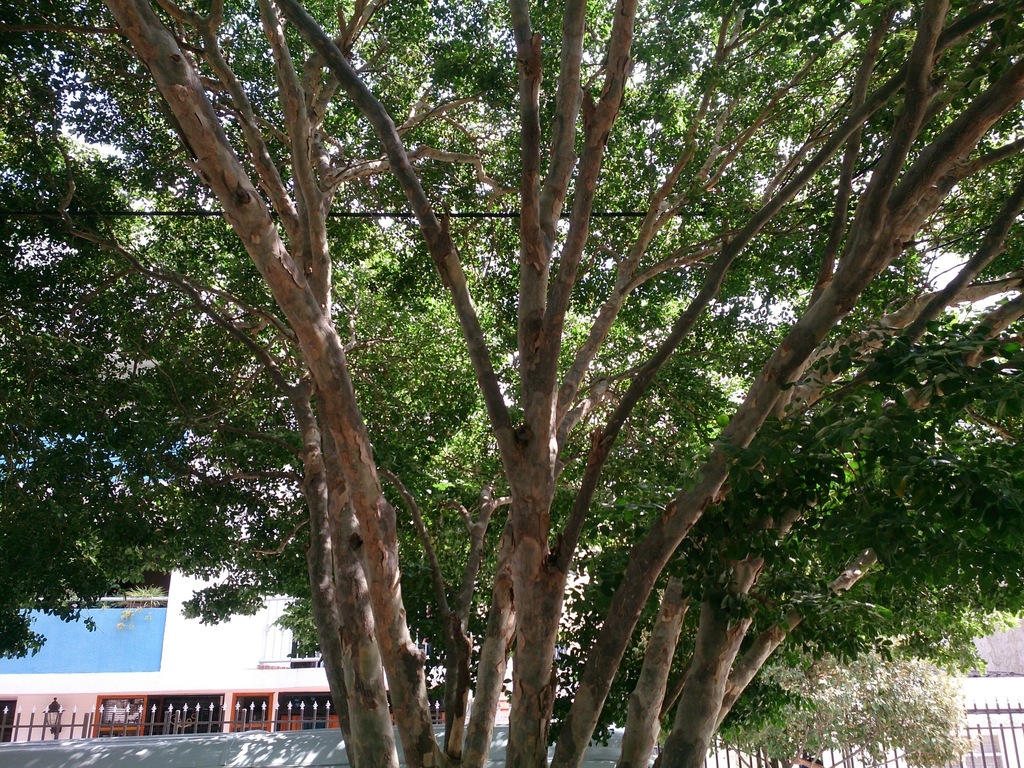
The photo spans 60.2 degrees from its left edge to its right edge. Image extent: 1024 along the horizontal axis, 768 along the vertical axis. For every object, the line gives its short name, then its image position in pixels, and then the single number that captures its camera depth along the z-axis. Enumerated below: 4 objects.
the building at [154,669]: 18.14
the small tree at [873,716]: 11.59
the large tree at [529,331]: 3.74
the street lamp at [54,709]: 16.93
